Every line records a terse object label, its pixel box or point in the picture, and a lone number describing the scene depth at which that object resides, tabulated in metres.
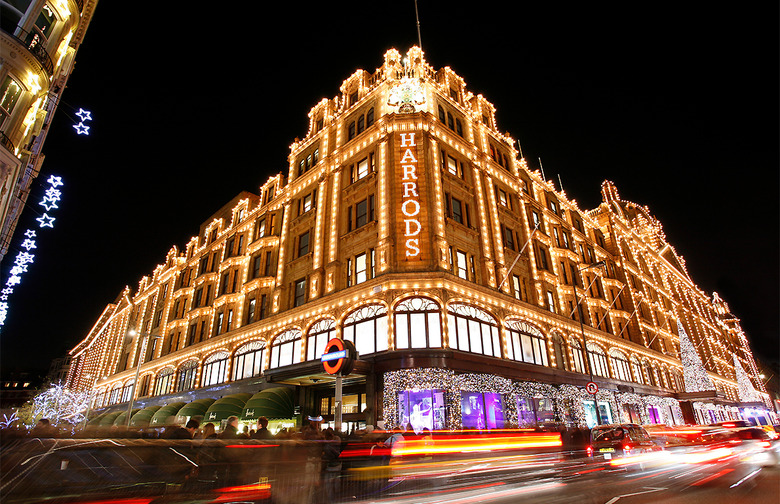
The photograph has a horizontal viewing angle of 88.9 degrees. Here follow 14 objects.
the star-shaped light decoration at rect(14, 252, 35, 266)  22.08
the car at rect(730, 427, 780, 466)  20.68
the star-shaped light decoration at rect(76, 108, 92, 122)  18.27
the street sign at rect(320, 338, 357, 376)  10.45
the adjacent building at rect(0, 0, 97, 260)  21.47
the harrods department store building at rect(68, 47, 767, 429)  23.05
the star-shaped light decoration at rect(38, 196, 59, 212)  20.83
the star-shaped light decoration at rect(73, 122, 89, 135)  18.28
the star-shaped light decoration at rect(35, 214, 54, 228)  20.84
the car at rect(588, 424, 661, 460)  15.67
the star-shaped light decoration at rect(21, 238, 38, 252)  22.55
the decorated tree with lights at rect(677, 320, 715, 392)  48.75
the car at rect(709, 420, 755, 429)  22.27
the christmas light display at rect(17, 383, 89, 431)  54.72
